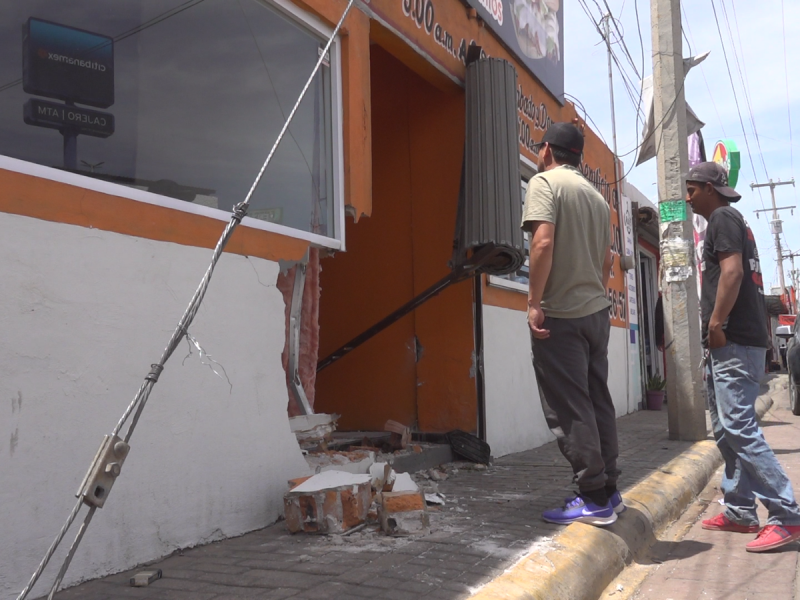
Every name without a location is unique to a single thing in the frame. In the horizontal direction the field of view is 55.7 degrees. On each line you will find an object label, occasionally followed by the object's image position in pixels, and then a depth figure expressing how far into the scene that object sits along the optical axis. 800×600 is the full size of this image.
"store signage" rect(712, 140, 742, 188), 14.77
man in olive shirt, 3.73
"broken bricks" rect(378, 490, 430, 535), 3.61
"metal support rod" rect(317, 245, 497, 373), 5.78
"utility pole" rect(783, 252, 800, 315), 77.12
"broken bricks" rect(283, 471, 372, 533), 3.64
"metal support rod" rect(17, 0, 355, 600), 1.96
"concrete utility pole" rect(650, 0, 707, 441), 7.92
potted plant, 13.05
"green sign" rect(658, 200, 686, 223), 7.94
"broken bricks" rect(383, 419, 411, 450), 5.78
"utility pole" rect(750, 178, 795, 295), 56.19
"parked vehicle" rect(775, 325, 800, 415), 12.01
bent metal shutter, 5.77
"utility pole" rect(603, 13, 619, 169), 14.63
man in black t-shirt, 3.86
